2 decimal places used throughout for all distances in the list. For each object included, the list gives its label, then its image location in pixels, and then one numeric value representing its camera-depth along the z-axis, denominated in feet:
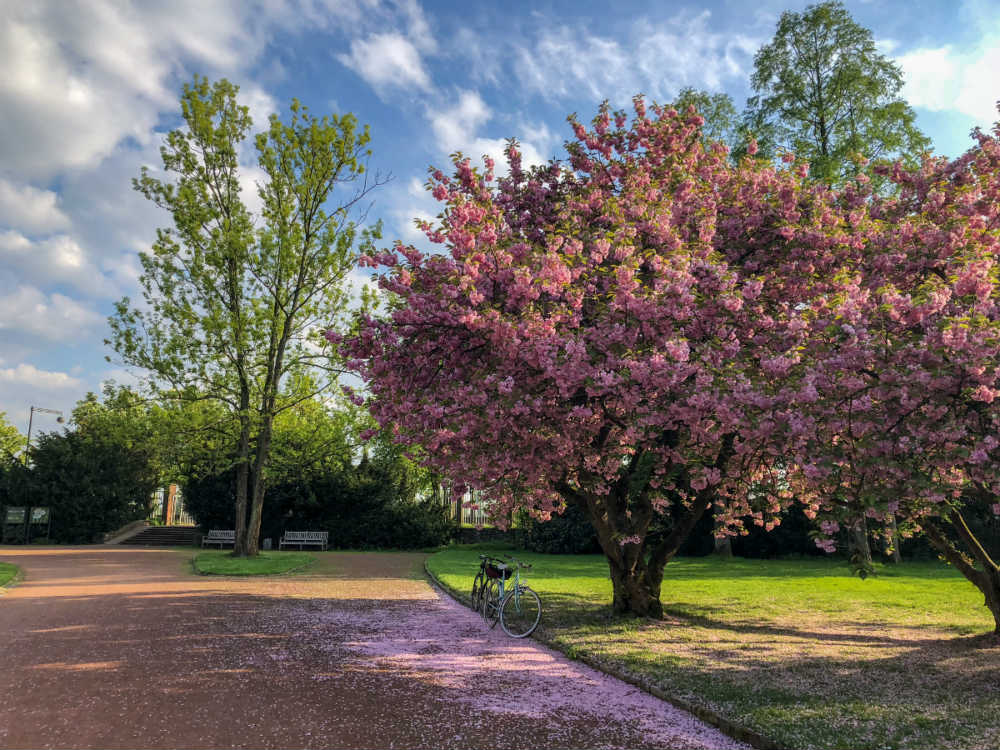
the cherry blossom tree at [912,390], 20.33
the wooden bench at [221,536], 95.50
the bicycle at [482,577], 36.98
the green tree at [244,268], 71.82
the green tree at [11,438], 165.66
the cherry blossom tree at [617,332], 26.68
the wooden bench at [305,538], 97.14
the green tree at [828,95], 72.64
